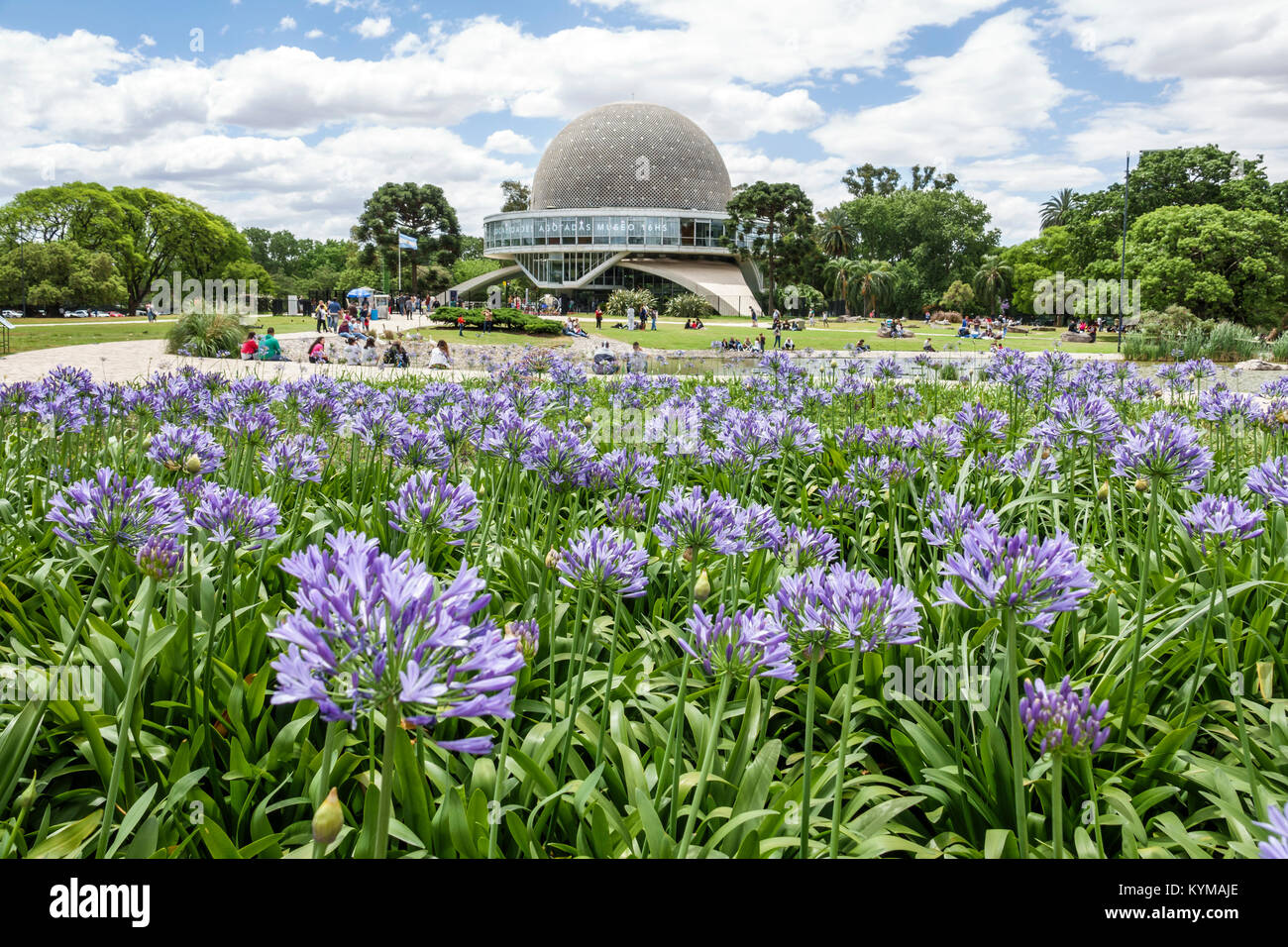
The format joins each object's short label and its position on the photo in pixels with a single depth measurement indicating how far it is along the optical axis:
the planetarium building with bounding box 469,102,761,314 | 90.19
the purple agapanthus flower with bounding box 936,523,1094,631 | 1.72
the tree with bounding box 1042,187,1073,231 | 92.72
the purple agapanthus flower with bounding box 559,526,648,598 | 2.23
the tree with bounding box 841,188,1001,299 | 87.06
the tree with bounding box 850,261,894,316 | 80.44
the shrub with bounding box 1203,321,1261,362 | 26.81
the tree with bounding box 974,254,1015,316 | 80.12
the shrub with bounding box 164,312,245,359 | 22.36
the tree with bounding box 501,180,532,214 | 115.50
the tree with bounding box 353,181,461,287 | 75.88
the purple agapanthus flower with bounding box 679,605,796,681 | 1.87
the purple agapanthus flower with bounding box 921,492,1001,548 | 2.41
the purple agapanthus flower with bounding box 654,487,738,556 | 2.55
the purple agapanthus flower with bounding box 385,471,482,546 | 2.50
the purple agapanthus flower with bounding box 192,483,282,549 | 2.52
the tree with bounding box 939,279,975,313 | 78.28
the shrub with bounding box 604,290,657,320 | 66.81
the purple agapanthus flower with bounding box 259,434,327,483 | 3.71
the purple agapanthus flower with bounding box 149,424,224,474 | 3.54
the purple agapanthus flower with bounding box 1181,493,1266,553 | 2.60
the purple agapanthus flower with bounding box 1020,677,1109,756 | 1.47
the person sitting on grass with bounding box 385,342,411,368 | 19.92
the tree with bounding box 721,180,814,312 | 59.53
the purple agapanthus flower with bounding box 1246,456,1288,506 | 2.82
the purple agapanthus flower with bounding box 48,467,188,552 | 2.21
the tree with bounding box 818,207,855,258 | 85.69
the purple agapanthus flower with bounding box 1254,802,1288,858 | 1.15
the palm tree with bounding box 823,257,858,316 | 81.31
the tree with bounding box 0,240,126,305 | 47.38
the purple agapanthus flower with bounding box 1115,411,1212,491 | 2.97
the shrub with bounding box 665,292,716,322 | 65.12
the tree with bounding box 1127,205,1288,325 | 35.34
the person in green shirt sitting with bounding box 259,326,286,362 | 21.11
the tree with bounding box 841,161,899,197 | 106.75
